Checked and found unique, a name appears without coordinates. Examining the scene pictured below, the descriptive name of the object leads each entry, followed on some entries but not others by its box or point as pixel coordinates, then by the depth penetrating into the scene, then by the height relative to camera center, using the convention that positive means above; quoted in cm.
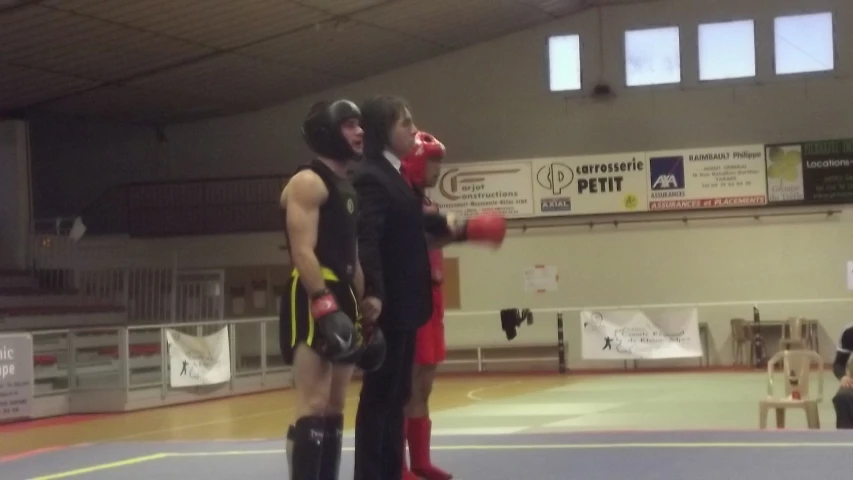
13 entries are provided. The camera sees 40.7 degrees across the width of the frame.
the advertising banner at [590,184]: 2066 +147
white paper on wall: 2111 -20
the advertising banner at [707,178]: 2022 +148
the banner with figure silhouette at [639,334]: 1906 -118
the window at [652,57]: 2070 +375
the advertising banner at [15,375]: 1277 -102
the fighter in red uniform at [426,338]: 543 -33
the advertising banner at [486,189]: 2127 +149
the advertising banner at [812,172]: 1972 +149
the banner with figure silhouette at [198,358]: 1488 -108
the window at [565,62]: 2122 +378
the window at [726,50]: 2036 +375
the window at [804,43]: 1998 +375
